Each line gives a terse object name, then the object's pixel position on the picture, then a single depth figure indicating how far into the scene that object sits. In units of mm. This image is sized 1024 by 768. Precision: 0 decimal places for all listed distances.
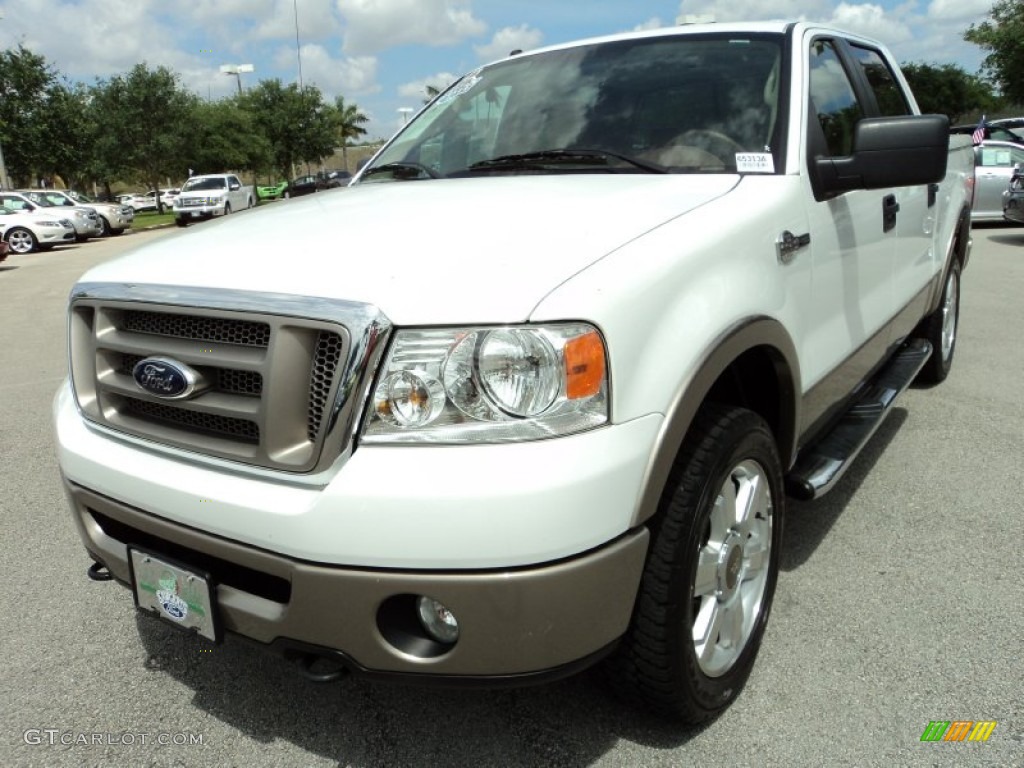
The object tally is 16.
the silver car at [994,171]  13547
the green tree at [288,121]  49375
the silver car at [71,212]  20875
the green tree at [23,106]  31812
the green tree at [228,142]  43906
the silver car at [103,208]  23562
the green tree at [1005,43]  32750
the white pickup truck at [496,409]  1611
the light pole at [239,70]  47688
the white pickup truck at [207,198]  27703
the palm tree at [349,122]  72438
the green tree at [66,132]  33375
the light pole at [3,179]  26523
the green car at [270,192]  46131
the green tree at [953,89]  55847
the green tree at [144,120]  36812
